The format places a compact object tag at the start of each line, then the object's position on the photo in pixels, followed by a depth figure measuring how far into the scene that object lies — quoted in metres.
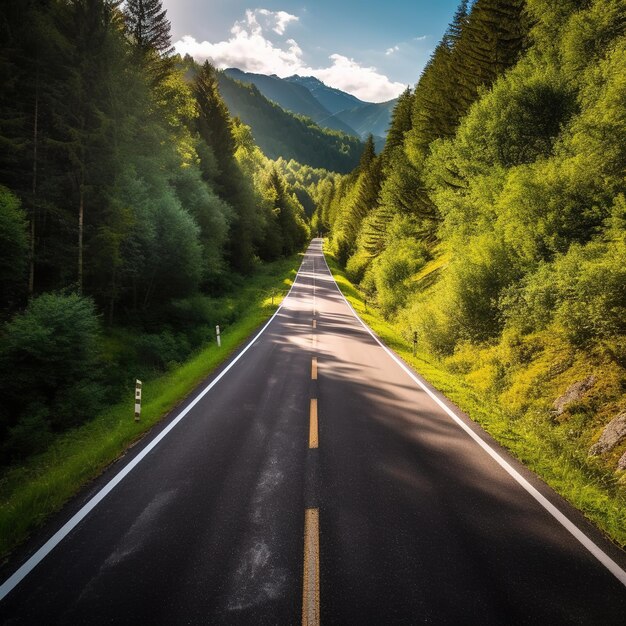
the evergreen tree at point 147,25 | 21.39
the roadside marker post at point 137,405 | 8.32
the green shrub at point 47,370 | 9.34
